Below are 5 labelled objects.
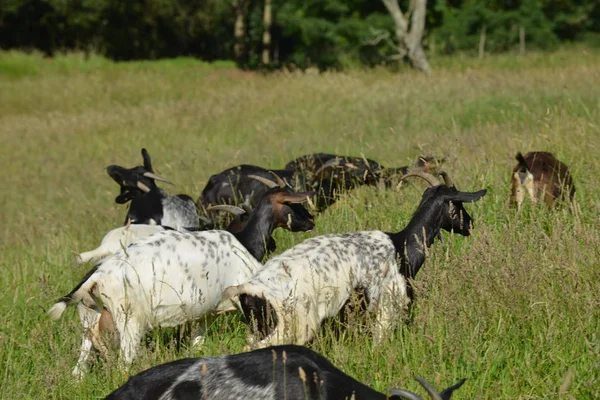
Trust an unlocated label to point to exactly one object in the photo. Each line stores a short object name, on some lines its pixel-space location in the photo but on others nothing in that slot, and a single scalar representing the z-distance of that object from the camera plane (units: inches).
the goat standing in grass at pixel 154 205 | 745.6
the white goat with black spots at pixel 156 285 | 470.3
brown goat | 650.2
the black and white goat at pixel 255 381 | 310.7
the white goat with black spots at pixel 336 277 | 446.0
